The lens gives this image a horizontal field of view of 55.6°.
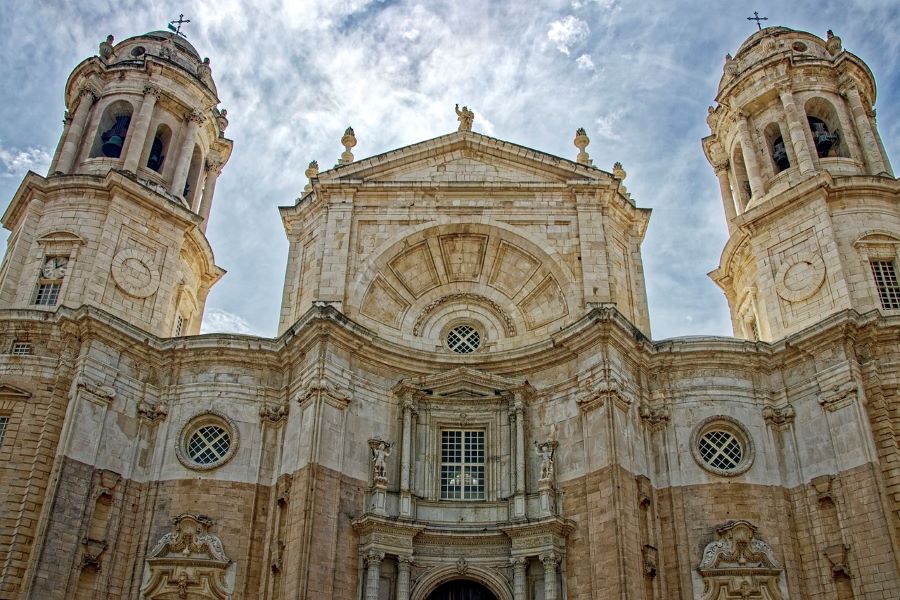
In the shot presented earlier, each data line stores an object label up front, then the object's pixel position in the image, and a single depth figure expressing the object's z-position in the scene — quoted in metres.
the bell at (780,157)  31.61
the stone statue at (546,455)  23.91
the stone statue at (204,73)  34.69
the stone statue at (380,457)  24.09
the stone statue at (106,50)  33.88
